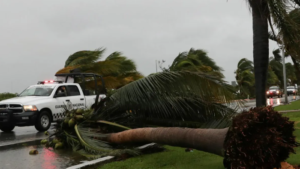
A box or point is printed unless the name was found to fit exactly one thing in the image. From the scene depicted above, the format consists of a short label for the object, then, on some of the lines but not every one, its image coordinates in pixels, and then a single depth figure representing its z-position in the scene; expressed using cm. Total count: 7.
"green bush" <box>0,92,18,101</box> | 2650
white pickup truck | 1227
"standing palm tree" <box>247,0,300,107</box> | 830
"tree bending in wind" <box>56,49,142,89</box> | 2200
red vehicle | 4693
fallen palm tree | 391
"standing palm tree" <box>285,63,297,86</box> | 5837
